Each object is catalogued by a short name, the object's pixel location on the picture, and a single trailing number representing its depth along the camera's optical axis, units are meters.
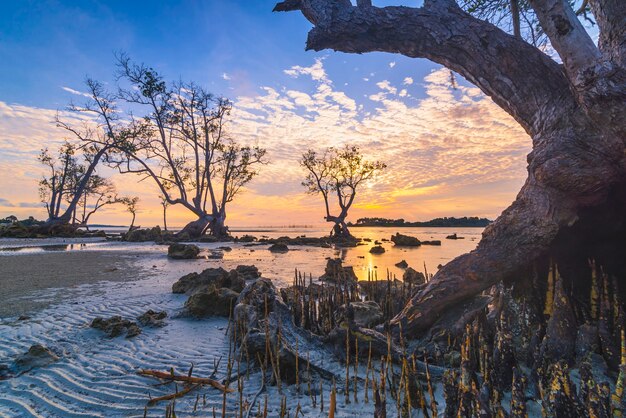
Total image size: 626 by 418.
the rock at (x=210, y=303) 5.41
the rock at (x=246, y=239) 29.99
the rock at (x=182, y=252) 14.73
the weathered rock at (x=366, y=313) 4.51
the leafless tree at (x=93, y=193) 40.09
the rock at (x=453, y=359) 3.12
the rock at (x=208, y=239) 27.98
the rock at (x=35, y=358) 3.38
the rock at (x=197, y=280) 7.14
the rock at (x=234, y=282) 7.03
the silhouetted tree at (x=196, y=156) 26.78
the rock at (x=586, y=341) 2.96
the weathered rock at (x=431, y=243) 27.28
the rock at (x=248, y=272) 9.24
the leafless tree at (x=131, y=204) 50.26
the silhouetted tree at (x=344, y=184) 35.81
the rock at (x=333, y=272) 9.14
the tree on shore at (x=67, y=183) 31.44
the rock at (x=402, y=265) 13.82
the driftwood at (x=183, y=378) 3.03
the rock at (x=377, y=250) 19.55
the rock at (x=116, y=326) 4.39
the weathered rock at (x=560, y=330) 3.01
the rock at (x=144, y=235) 27.11
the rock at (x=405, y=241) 26.64
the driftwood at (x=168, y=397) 2.76
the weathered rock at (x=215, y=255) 15.35
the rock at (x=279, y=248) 19.95
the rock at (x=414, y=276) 8.42
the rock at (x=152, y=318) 4.89
